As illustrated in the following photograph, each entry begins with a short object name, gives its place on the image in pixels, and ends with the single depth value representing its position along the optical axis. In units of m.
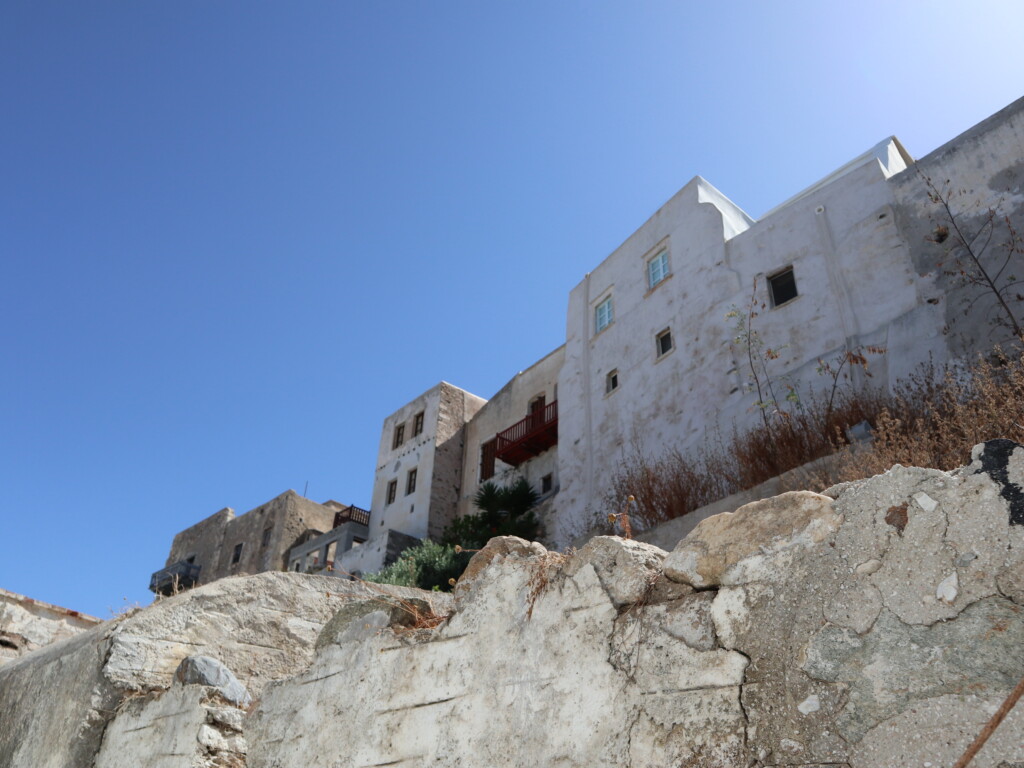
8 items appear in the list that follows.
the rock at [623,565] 2.58
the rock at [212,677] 4.12
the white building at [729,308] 10.84
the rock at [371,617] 3.47
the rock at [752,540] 2.21
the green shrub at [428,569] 16.78
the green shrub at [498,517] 18.19
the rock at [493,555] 3.13
